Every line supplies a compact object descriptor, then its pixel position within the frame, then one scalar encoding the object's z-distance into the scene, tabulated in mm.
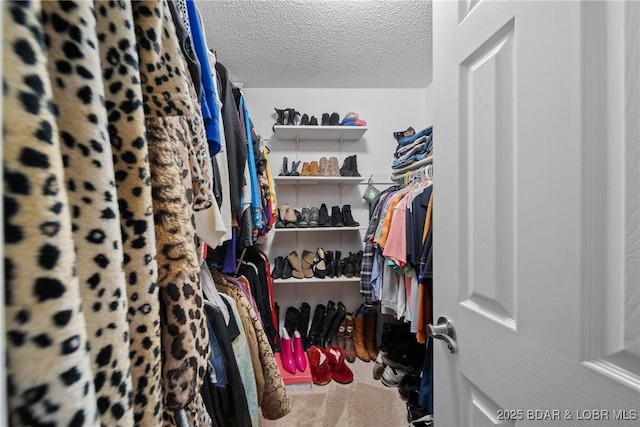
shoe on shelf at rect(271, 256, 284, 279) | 1999
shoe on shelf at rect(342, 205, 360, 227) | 2008
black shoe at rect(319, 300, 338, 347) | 1988
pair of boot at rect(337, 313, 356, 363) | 1898
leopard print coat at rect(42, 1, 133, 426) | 186
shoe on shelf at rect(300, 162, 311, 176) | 2018
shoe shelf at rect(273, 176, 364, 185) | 1931
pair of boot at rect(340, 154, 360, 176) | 2008
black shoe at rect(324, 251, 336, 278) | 2020
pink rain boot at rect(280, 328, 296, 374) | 1635
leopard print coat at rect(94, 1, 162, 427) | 233
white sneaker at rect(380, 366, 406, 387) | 1604
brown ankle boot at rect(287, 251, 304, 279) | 2008
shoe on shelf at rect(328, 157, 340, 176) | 2008
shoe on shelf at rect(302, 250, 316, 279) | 2027
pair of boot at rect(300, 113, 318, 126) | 1979
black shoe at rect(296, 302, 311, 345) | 2039
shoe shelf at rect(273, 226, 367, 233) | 1914
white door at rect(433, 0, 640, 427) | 323
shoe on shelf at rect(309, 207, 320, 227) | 1982
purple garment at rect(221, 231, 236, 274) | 1068
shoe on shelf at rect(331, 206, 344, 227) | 2000
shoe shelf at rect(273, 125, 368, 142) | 1920
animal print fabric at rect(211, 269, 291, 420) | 1022
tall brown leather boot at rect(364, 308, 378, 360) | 1978
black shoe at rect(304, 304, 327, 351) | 1990
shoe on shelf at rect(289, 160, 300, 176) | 1993
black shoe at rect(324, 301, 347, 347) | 2004
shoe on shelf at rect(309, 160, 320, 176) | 2021
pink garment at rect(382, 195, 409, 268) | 1310
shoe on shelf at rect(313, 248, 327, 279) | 2006
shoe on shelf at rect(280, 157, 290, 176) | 2032
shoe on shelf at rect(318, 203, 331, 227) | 2004
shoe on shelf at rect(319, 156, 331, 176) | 2010
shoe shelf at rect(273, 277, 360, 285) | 1939
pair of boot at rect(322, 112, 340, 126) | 1976
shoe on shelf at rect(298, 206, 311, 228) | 1973
